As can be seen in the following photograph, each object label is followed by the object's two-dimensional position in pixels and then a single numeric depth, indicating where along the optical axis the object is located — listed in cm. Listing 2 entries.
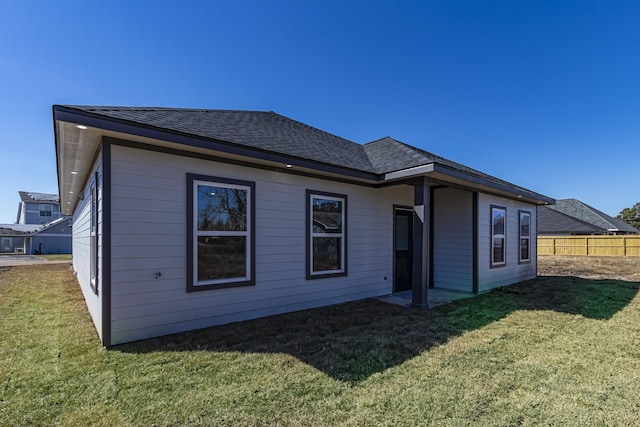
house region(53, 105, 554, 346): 370
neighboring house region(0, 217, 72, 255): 2869
